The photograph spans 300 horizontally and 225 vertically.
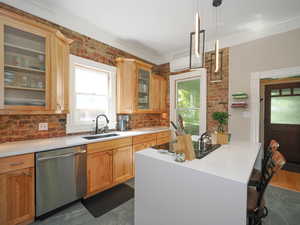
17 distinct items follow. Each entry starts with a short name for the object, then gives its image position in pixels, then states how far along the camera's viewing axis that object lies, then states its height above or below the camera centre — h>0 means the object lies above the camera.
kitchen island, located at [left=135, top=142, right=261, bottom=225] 0.93 -0.62
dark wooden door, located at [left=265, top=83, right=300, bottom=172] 3.75 -0.21
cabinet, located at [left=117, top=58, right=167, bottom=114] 3.13 +0.57
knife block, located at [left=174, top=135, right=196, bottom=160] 1.28 -0.33
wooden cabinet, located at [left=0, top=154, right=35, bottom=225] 1.45 -0.92
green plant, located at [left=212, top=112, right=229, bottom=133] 1.99 -0.09
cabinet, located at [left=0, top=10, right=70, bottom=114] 1.68 +0.59
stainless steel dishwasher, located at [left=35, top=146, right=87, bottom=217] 1.66 -0.88
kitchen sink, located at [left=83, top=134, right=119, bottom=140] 2.35 -0.47
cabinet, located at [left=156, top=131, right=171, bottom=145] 3.39 -0.67
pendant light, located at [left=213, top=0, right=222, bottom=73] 1.78 +0.73
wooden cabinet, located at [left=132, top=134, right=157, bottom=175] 2.78 -0.66
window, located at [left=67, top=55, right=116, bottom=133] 2.52 +0.35
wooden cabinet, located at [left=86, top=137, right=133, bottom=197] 2.11 -0.90
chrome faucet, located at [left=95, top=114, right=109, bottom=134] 2.76 -0.38
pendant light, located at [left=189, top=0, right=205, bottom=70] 1.34 +0.74
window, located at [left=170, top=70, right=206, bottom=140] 3.46 +0.32
